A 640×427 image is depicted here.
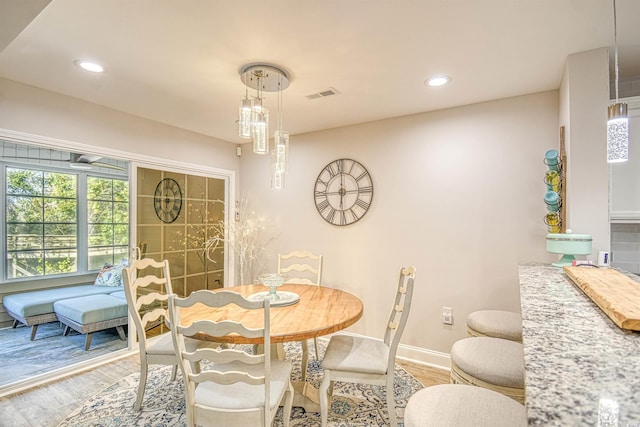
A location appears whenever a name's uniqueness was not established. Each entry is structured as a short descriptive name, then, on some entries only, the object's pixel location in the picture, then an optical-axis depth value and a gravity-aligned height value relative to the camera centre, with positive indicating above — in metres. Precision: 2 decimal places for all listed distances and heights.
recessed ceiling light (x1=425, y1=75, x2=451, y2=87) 2.35 +1.04
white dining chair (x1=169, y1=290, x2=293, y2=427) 1.47 -0.76
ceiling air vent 2.60 +1.04
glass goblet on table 2.29 -0.47
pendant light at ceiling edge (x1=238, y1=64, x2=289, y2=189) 2.14 +0.68
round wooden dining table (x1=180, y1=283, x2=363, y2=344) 1.66 -0.61
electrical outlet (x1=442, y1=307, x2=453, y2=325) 2.95 -0.91
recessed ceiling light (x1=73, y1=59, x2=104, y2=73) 2.15 +1.05
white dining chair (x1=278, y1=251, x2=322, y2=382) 2.55 -0.62
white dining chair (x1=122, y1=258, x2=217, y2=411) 2.11 -0.75
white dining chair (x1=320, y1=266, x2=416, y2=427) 1.88 -0.90
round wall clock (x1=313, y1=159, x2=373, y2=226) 3.46 +0.29
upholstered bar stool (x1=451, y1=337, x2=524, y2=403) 1.39 -0.68
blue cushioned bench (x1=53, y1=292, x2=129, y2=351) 3.38 -1.06
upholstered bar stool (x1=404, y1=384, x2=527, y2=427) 1.07 -0.68
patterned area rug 2.12 -1.37
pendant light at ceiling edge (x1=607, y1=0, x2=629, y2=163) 1.37 +0.38
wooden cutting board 0.95 -0.28
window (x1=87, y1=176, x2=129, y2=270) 5.05 -0.05
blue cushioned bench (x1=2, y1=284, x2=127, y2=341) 3.68 -1.04
